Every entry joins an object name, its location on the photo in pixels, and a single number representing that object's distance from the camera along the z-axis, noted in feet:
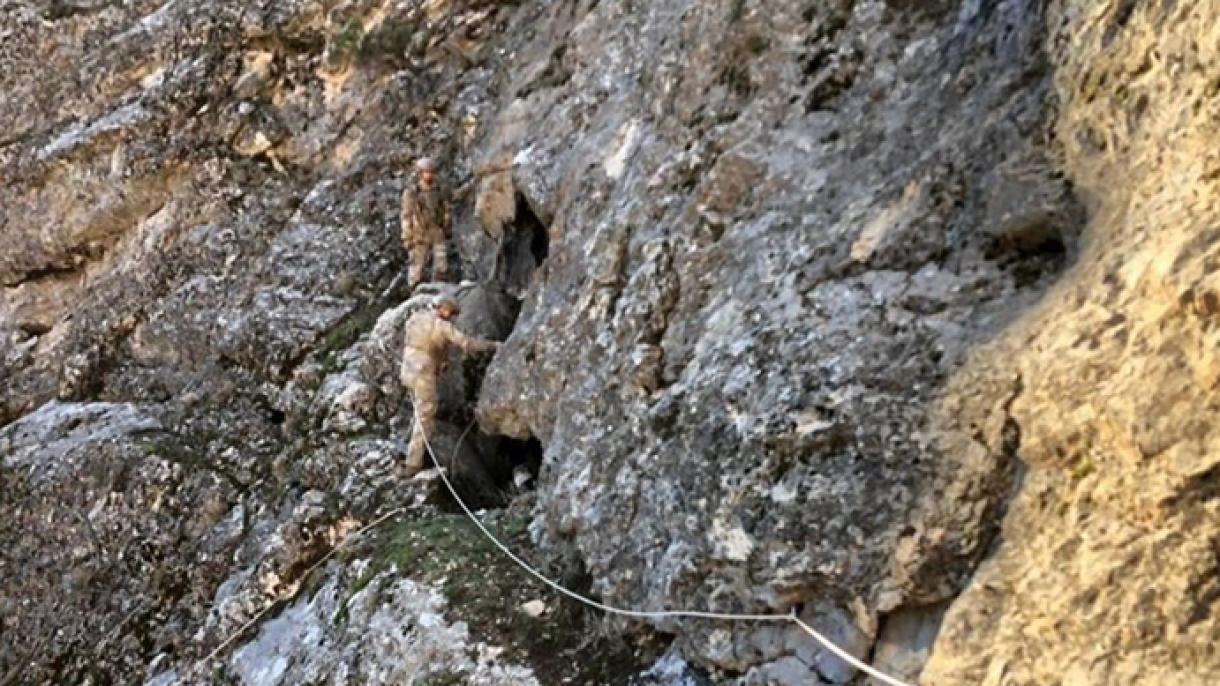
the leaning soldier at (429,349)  31.27
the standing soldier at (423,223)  38.70
